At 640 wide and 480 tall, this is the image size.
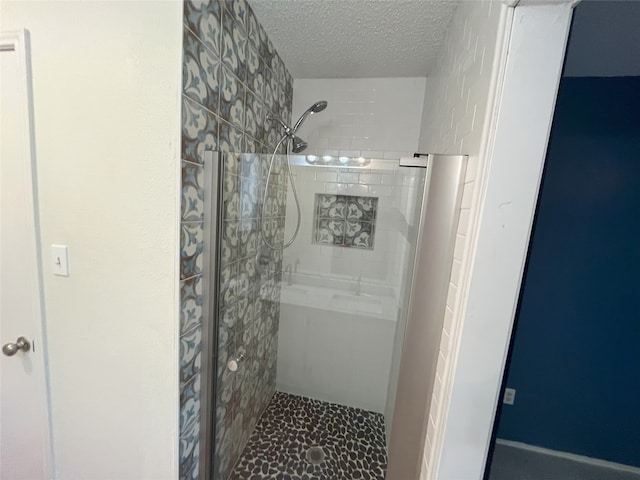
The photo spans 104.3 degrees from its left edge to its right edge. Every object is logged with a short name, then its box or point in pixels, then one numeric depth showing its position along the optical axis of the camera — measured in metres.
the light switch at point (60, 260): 0.95
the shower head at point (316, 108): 1.52
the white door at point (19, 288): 0.89
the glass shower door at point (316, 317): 1.44
